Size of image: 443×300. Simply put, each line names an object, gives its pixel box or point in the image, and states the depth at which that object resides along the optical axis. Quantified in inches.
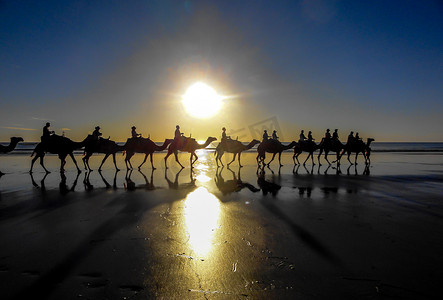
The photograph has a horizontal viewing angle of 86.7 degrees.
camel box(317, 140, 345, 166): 847.7
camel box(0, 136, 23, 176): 590.1
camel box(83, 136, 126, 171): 678.5
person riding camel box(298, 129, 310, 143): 844.0
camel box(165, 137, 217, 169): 725.9
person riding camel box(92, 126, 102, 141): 675.8
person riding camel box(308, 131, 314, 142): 839.1
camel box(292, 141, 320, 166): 838.2
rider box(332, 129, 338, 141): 849.0
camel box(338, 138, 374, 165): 873.5
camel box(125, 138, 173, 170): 709.9
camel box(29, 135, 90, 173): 613.9
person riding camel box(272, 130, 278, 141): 827.3
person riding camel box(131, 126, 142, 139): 728.9
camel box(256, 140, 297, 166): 787.4
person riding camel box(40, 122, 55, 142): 608.4
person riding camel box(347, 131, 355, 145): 876.6
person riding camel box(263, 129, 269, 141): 801.1
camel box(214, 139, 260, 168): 775.7
